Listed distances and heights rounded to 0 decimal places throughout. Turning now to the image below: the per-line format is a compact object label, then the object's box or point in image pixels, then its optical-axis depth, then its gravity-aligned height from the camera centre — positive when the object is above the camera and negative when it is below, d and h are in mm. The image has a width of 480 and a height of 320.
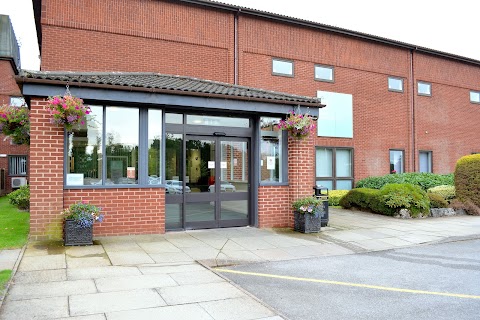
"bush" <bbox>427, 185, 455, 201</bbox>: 15062 -904
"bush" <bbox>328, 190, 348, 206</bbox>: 15945 -1111
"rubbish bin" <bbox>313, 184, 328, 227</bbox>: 10516 -854
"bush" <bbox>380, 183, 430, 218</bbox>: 12664 -979
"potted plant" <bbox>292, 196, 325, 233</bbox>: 9445 -1091
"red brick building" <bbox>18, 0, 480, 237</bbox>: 8312 +1713
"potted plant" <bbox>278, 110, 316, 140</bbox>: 9625 +1123
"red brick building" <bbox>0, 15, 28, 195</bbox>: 20562 +1328
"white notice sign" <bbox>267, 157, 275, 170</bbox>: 10188 +179
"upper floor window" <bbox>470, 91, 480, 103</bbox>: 23250 +4331
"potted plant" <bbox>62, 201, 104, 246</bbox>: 7441 -1017
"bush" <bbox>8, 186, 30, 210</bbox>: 12680 -897
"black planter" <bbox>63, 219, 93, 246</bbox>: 7438 -1220
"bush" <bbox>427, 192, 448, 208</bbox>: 13555 -1158
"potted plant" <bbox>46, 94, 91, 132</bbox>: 7383 +1179
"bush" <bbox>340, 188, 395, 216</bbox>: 13133 -1137
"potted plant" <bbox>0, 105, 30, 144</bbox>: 9508 +1219
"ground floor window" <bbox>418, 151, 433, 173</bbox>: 21078 +423
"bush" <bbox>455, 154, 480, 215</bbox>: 14102 -498
